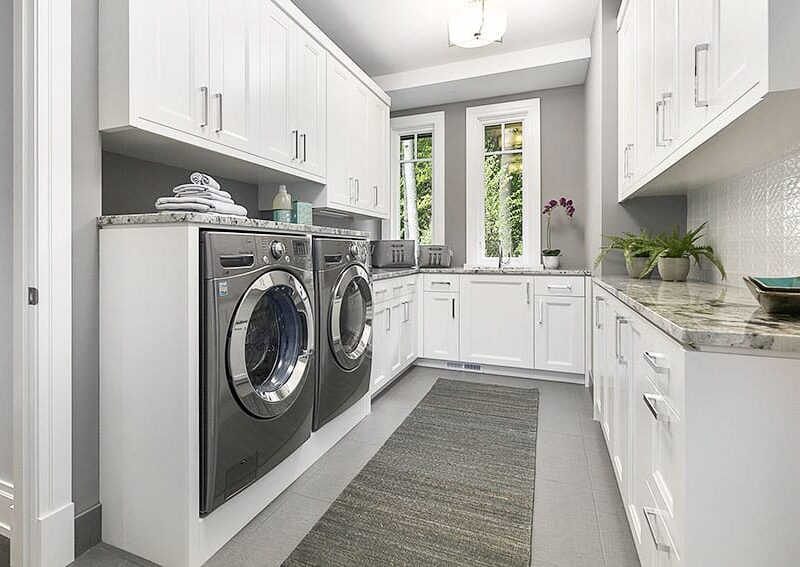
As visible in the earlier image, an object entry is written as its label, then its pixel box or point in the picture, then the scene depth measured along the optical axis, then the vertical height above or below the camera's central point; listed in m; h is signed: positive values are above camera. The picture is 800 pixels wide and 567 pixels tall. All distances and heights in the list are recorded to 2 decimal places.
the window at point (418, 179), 4.43 +1.02
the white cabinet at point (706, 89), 0.91 +0.54
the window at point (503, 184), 4.10 +0.91
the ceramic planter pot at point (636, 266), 2.49 +0.05
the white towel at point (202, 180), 1.66 +0.37
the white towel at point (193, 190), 1.62 +0.33
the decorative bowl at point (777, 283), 1.01 -0.02
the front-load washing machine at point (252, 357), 1.40 -0.32
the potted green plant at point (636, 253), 2.45 +0.12
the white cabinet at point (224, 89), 1.55 +0.87
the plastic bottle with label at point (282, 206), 2.58 +0.42
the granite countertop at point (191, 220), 1.35 +0.19
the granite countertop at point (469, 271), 3.10 +0.02
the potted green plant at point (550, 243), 3.77 +0.30
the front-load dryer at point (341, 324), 2.10 -0.28
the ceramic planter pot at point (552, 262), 3.76 +0.11
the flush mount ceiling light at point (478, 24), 2.44 +1.47
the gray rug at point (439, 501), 1.46 -0.96
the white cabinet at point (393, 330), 2.96 -0.44
